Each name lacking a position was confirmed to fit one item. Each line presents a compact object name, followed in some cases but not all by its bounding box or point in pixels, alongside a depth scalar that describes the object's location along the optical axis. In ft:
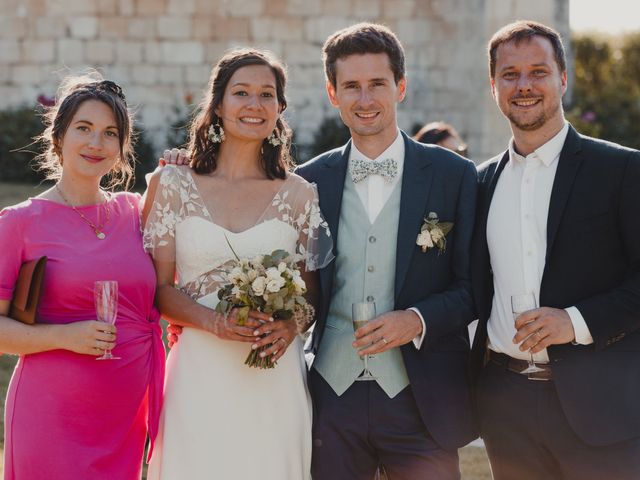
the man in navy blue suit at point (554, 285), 13.57
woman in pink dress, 14.08
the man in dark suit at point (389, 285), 14.38
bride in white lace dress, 14.78
